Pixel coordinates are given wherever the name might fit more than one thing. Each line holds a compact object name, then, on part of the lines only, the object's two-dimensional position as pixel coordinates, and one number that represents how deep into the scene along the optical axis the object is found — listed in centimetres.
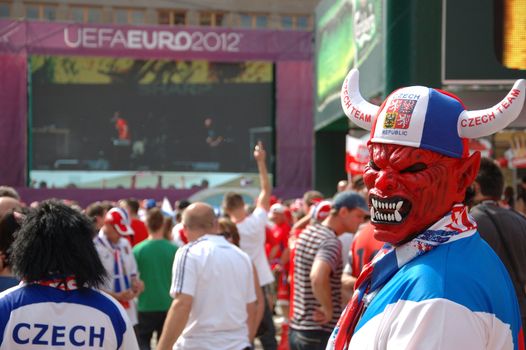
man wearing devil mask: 206
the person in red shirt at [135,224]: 1018
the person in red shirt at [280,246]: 976
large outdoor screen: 2592
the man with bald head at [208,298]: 535
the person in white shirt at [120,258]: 750
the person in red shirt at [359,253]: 541
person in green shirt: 840
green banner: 958
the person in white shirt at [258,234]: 845
